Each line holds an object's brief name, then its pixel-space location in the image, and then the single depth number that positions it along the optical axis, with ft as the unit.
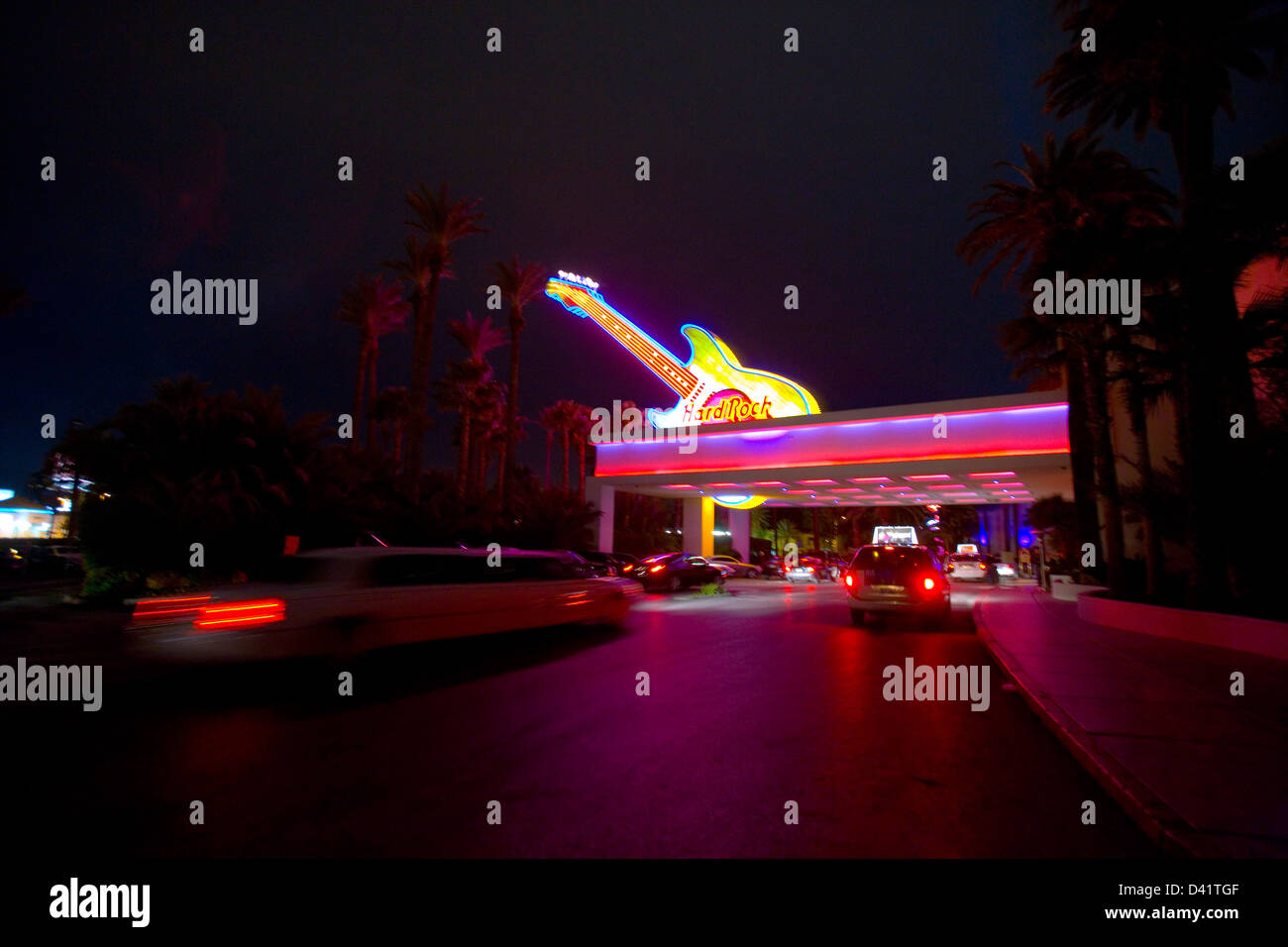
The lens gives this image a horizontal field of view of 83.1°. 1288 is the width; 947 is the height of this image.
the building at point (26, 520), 219.10
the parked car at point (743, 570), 124.48
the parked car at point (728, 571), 102.69
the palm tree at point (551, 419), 223.71
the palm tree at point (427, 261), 84.79
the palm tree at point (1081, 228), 59.11
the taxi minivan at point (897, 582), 49.75
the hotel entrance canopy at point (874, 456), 84.58
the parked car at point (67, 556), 102.89
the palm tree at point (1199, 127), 42.60
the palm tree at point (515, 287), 113.09
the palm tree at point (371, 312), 123.65
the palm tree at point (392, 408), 180.65
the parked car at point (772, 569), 141.49
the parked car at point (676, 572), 86.58
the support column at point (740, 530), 148.56
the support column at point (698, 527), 136.87
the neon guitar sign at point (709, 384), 112.98
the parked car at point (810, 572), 125.18
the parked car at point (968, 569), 115.14
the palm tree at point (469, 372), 158.51
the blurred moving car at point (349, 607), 26.05
